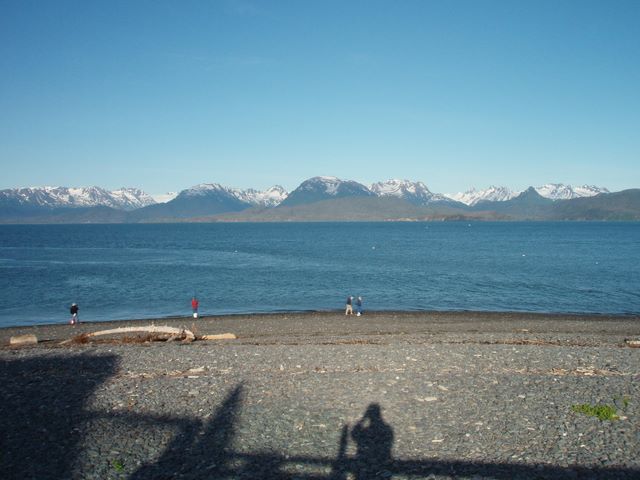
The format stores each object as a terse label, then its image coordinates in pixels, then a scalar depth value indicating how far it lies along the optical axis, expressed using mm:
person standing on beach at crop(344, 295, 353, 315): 38281
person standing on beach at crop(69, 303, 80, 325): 34844
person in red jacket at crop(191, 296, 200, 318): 36441
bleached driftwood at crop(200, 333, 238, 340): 23609
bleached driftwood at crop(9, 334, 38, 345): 23375
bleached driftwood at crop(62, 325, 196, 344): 23016
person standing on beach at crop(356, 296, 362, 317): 37750
